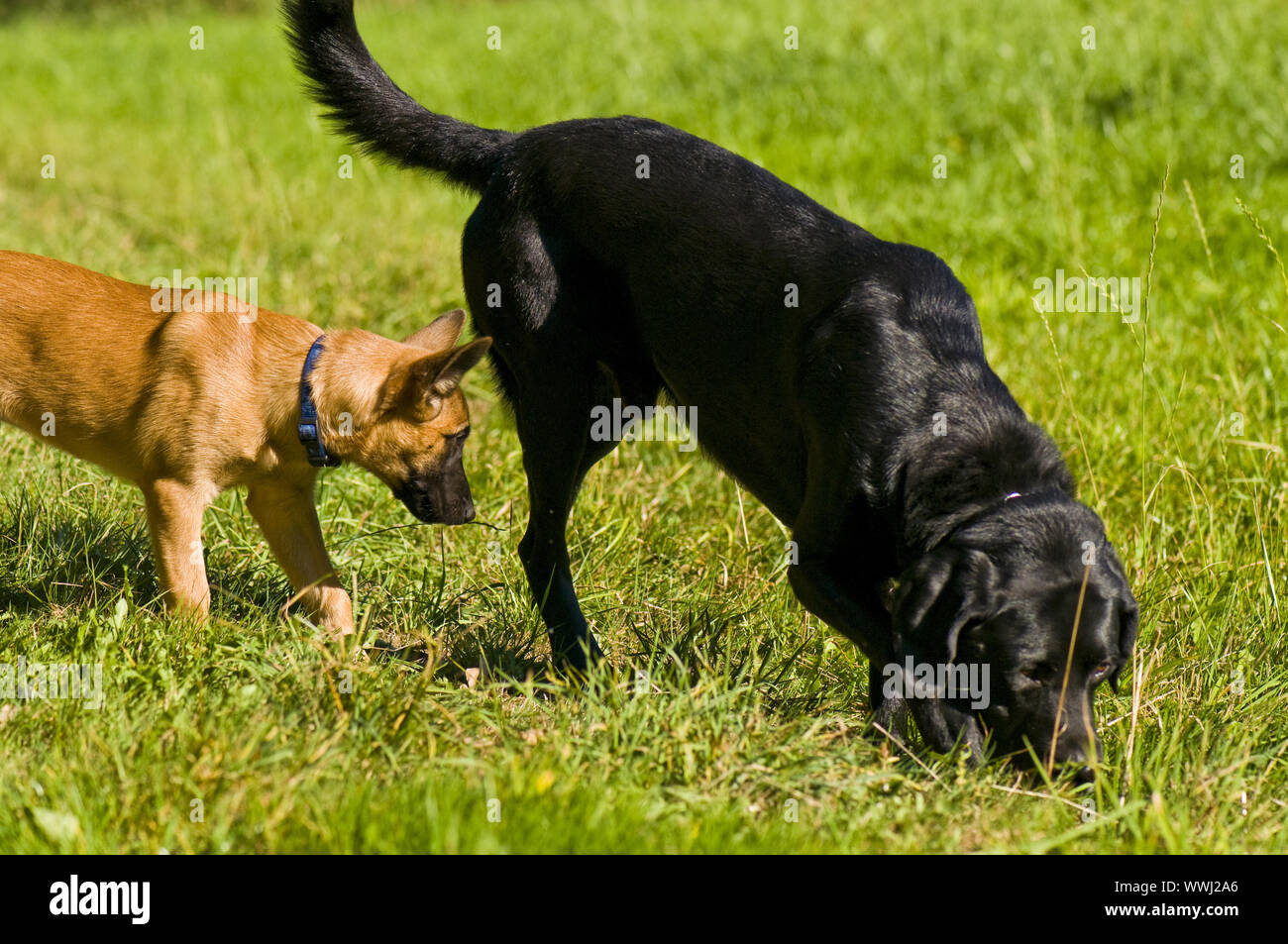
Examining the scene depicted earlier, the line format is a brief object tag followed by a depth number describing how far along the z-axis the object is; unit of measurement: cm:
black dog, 566
